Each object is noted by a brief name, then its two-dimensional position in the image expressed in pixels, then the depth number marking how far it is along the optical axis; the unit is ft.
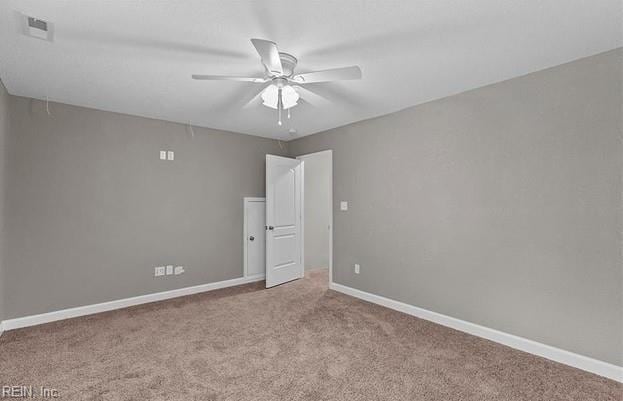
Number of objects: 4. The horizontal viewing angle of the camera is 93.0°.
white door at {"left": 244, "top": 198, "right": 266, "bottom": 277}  15.67
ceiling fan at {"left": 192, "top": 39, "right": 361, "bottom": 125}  6.06
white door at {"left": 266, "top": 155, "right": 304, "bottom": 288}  15.07
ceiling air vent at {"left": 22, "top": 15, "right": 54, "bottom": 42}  6.03
